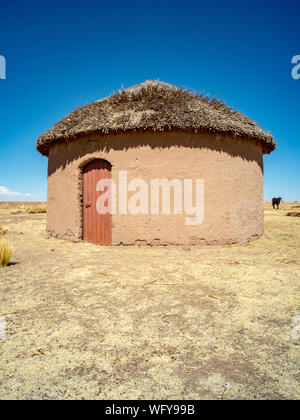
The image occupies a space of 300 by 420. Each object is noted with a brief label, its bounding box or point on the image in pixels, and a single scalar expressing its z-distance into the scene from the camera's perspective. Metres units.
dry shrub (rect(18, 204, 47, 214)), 22.69
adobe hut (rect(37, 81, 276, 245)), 7.29
